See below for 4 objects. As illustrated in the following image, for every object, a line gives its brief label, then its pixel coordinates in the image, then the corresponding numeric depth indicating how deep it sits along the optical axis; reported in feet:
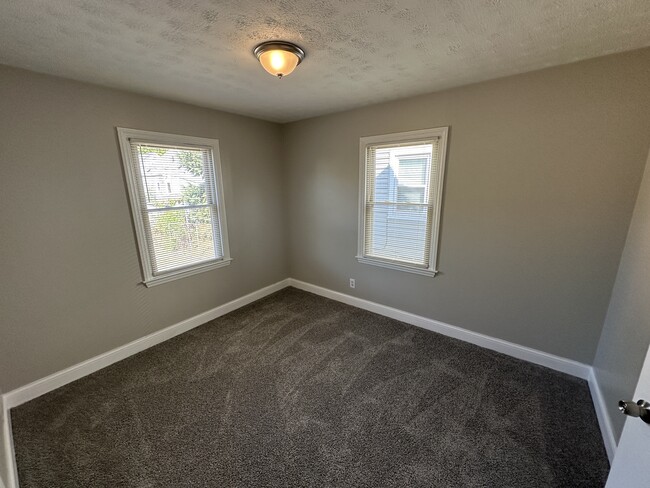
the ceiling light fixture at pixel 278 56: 5.25
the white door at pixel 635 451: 2.59
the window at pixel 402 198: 8.78
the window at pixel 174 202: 8.20
